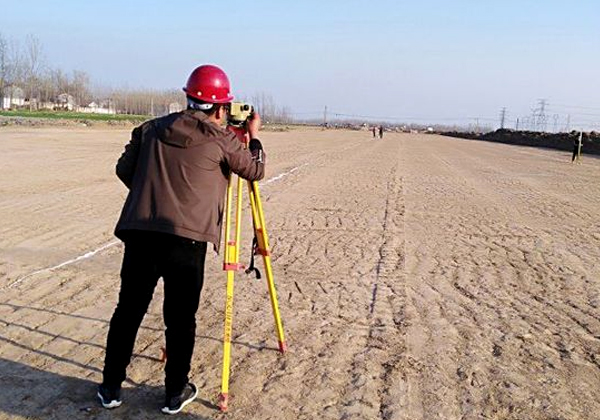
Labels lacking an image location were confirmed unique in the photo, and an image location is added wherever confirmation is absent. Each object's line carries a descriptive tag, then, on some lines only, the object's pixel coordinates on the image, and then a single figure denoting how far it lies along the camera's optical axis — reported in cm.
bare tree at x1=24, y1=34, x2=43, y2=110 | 8700
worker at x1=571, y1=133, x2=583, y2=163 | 3429
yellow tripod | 373
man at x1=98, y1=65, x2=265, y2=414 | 330
